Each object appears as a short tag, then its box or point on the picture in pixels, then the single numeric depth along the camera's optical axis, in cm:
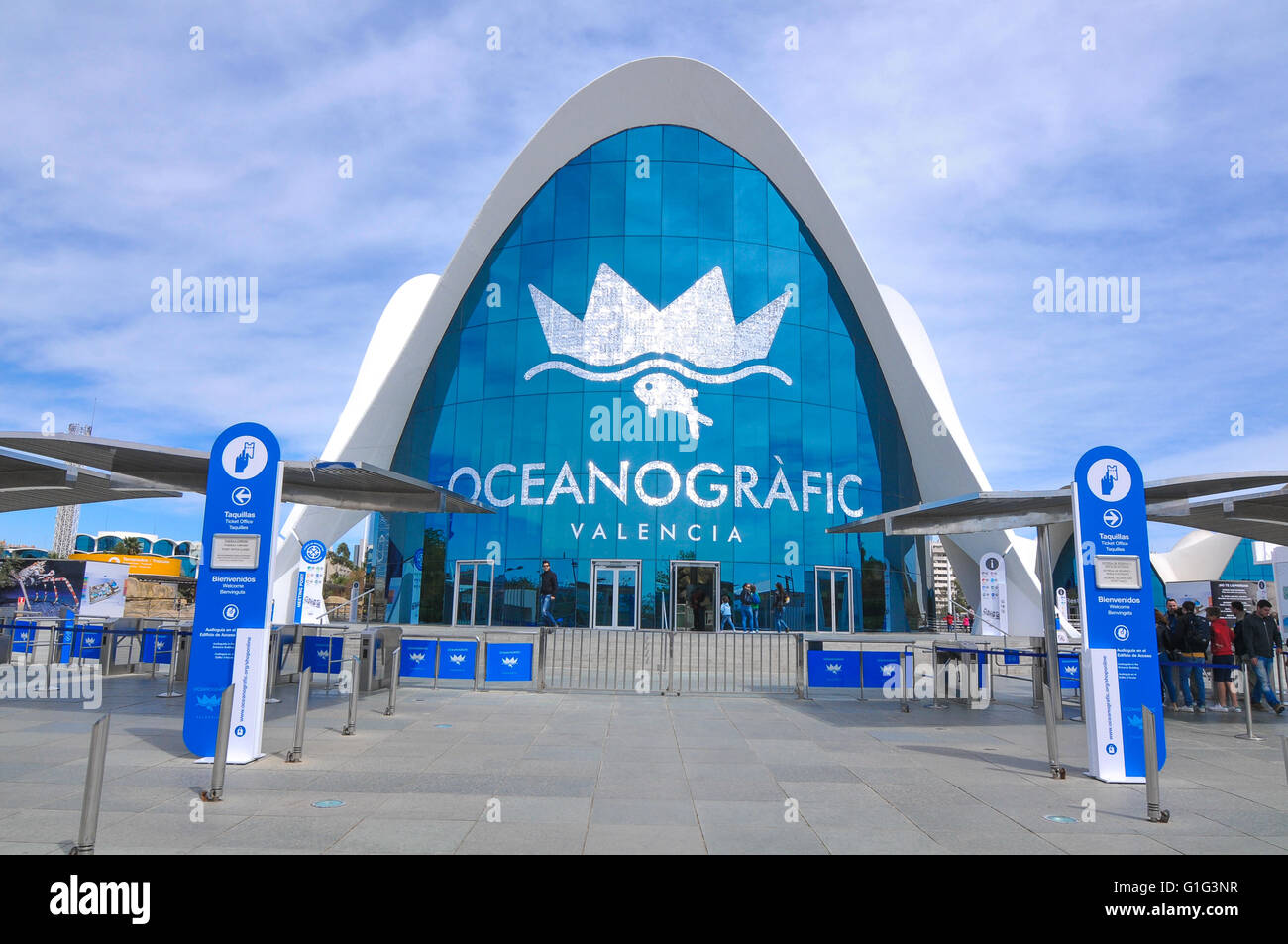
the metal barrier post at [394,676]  1270
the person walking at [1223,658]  1477
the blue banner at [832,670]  1589
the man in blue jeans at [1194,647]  1476
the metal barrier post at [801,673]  1631
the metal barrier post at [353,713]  1077
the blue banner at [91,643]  2159
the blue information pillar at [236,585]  881
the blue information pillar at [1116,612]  871
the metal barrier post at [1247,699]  1201
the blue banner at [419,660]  1631
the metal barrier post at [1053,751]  872
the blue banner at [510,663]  1647
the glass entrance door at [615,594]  2836
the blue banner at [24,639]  2140
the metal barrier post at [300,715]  884
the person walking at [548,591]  2828
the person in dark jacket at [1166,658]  1549
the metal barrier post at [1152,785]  698
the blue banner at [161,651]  1827
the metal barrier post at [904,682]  1465
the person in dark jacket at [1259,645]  1426
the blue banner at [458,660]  1639
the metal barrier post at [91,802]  540
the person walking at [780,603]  2850
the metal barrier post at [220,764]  700
